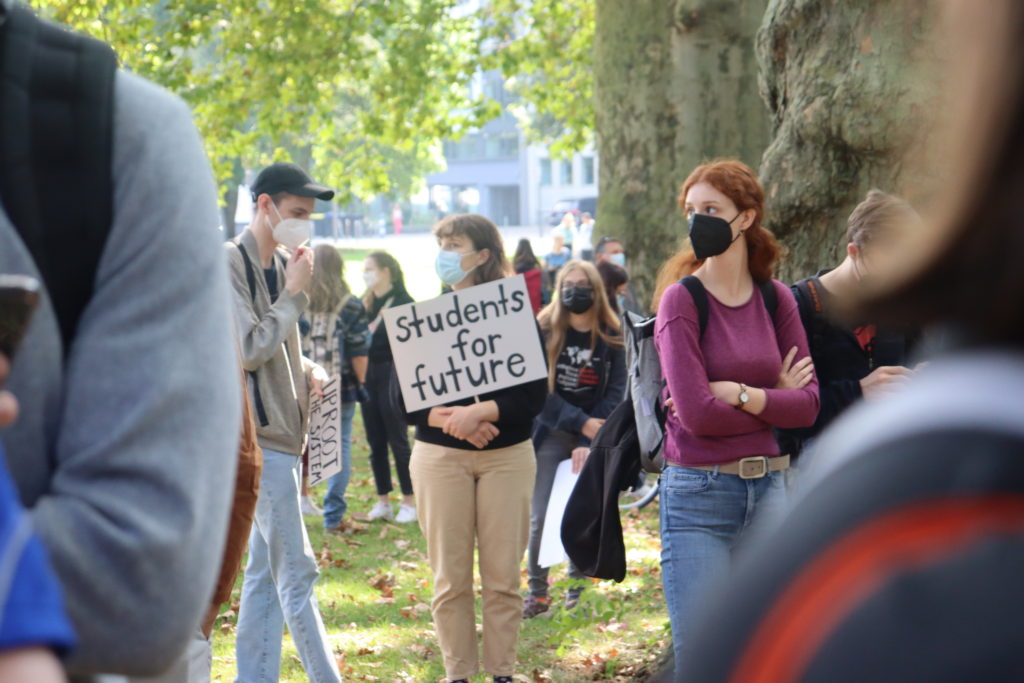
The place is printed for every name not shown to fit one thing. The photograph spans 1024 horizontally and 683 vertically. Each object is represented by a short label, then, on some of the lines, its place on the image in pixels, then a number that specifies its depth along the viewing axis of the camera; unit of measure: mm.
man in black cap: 5367
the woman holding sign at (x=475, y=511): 5824
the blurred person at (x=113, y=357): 1242
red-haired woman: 4730
